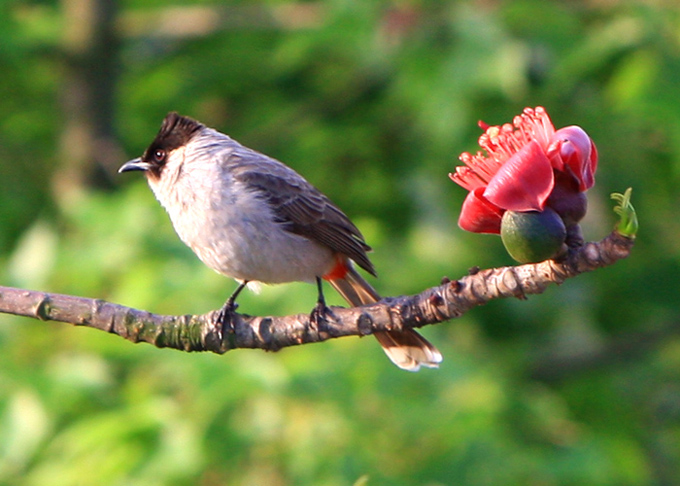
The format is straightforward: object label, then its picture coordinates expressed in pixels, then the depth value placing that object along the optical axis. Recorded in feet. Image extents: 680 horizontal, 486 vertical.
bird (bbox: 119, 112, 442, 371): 27.63
